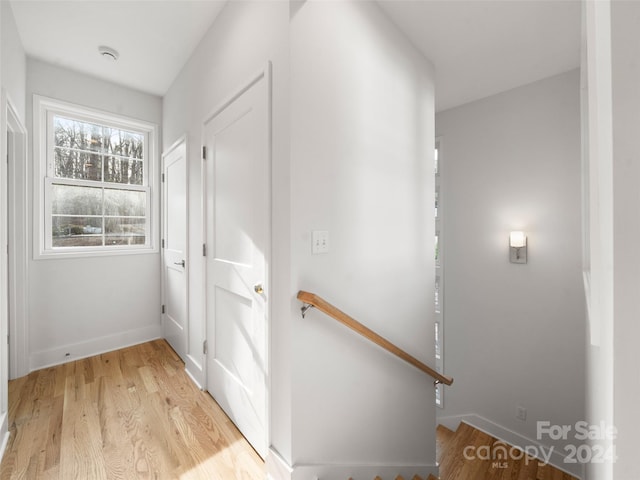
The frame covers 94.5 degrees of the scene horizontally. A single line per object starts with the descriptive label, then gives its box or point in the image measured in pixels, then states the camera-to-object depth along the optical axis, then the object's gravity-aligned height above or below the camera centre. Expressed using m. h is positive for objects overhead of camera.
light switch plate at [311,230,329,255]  1.46 -0.02
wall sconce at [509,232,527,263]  2.76 -0.09
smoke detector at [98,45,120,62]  2.48 +1.60
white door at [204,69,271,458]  1.60 -0.09
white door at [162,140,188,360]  2.71 -0.09
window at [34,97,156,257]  2.75 +0.59
